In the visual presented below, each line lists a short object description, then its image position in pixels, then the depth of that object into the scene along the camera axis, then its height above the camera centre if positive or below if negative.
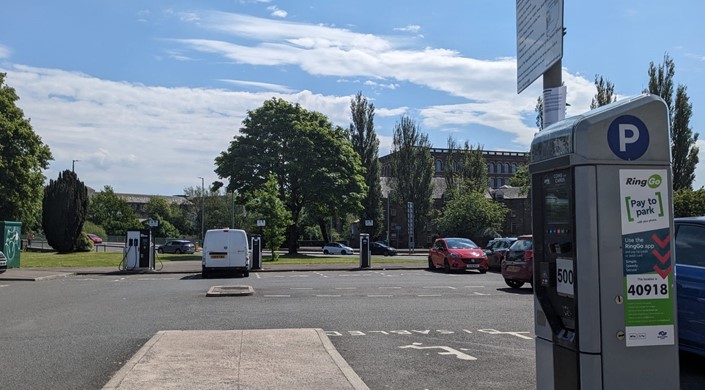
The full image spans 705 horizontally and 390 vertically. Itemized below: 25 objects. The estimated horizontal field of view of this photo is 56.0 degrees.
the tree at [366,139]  72.75 +10.10
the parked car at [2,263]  26.23 -1.21
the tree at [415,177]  77.81 +6.29
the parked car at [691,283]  7.08 -0.58
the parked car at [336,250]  63.19 -1.81
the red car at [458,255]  26.91 -1.04
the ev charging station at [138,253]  30.19 -0.95
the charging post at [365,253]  32.53 -1.08
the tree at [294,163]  50.78 +5.27
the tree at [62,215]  50.03 +1.32
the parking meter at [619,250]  4.30 -0.13
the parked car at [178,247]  57.88 -1.32
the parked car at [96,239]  75.50 -0.79
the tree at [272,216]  39.78 +0.93
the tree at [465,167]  83.62 +8.07
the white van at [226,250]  24.77 -0.69
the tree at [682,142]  50.53 +6.71
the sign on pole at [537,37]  5.18 +1.61
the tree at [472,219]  66.25 +1.15
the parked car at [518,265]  18.45 -0.98
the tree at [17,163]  47.78 +5.14
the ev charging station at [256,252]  31.52 -0.98
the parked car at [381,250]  60.41 -1.75
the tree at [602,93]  54.47 +11.30
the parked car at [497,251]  28.47 -0.90
